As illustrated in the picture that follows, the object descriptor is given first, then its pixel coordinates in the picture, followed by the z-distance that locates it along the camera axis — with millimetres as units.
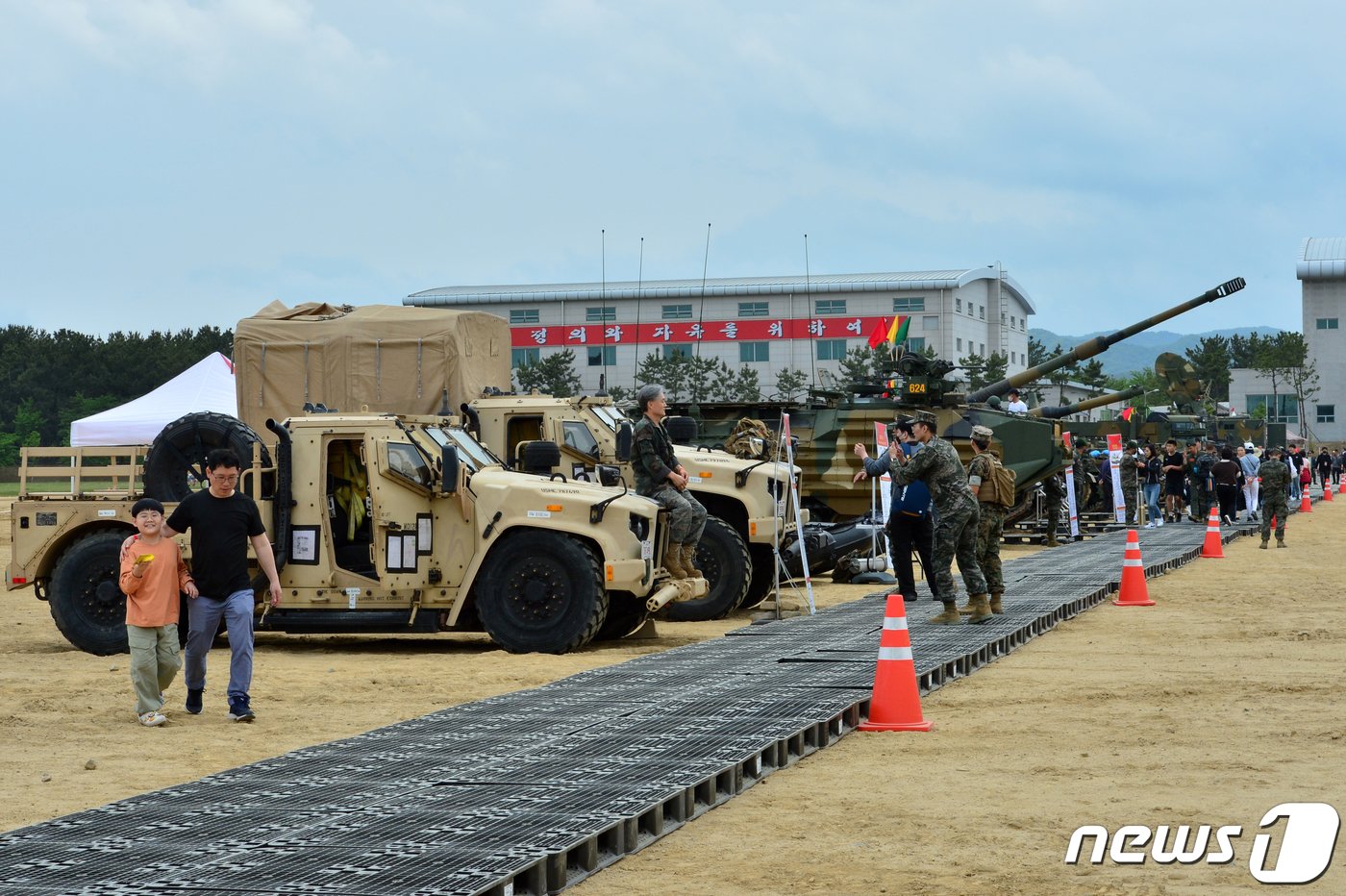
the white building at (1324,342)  101188
